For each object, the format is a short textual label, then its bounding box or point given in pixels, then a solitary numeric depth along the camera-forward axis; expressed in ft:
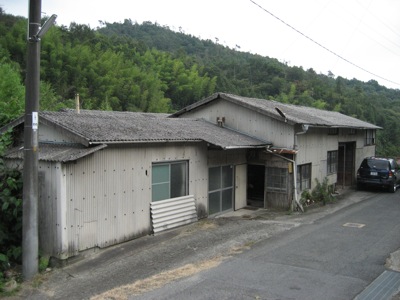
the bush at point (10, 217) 27.81
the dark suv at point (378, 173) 62.80
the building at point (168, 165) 29.07
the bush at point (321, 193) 54.49
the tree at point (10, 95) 40.70
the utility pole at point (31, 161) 25.26
